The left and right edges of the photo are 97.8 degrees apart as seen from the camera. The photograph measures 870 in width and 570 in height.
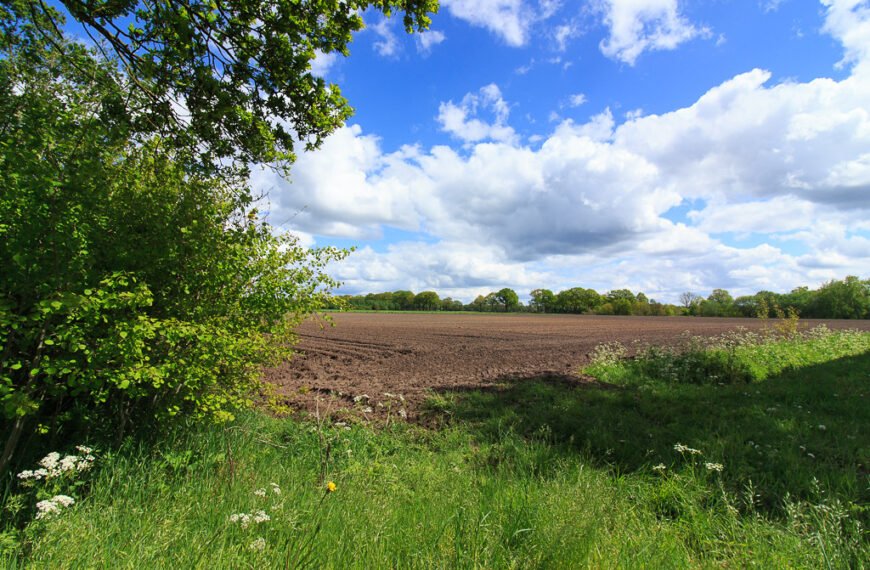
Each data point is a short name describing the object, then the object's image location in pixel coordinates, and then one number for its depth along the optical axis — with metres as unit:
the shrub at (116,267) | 3.01
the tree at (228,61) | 4.59
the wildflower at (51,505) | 2.47
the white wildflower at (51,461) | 2.87
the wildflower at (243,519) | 2.49
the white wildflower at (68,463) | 2.90
